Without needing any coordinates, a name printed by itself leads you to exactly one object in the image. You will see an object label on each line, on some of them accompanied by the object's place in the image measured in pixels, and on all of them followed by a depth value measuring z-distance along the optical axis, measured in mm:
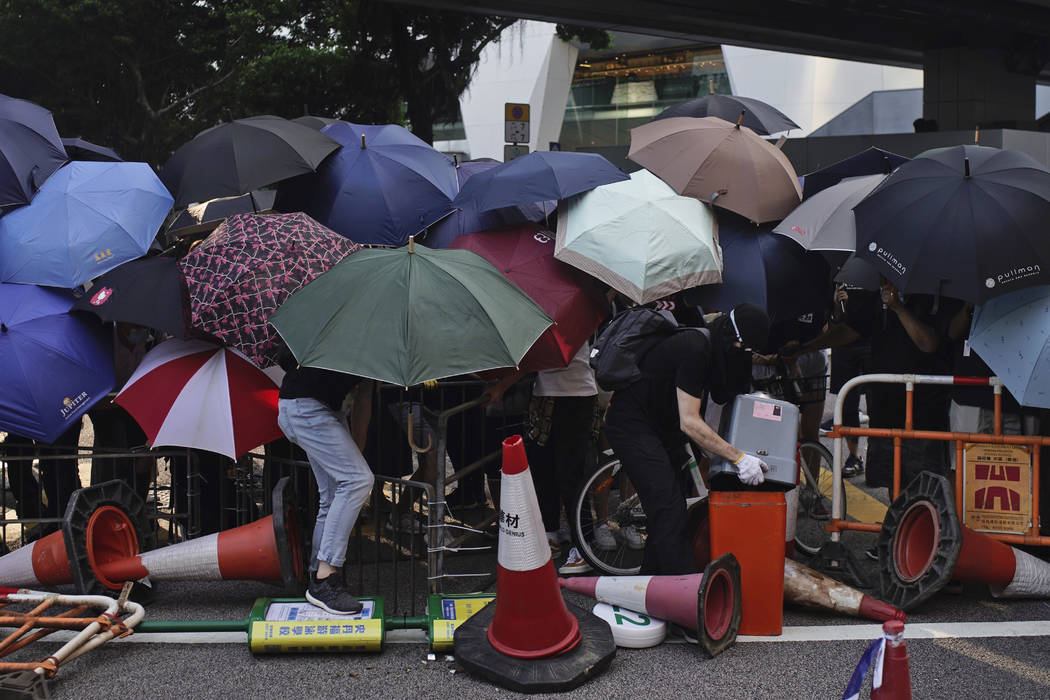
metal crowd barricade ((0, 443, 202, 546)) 5977
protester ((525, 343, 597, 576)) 6195
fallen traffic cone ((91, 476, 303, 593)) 5383
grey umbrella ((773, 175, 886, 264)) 6191
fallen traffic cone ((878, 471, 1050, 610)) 5246
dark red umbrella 5758
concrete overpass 20906
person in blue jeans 5113
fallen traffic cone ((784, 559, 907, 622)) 5281
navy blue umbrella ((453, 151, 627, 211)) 6207
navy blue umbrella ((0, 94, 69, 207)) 6410
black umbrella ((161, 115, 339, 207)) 6642
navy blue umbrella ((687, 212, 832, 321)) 6332
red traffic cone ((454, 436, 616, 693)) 4629
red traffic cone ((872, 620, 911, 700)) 3398
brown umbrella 6570
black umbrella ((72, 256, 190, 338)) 5551
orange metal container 5090
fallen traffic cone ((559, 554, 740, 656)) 4832
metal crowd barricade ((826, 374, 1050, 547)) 5641
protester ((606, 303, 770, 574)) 5051
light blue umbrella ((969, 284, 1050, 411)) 5320
